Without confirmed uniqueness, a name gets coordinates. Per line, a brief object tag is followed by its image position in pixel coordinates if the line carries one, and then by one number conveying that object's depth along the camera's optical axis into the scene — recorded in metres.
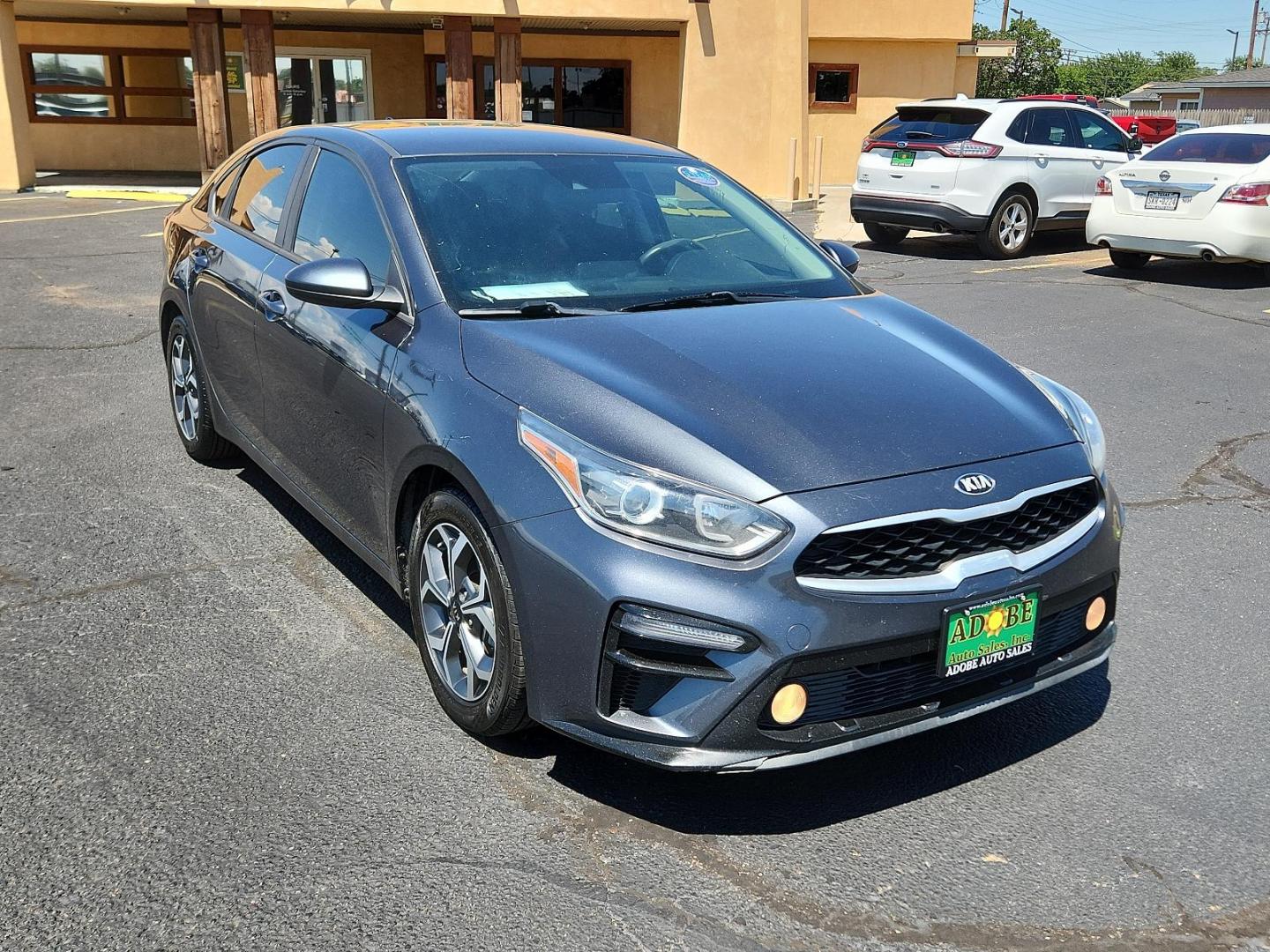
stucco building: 20.44
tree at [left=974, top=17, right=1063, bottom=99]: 56.44
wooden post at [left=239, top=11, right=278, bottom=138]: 20.25
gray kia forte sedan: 2.95
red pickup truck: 34.16
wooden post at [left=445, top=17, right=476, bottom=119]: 20.86
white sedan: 11.60
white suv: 13.62
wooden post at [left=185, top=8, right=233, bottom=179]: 20.27
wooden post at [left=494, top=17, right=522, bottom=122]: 20.86
